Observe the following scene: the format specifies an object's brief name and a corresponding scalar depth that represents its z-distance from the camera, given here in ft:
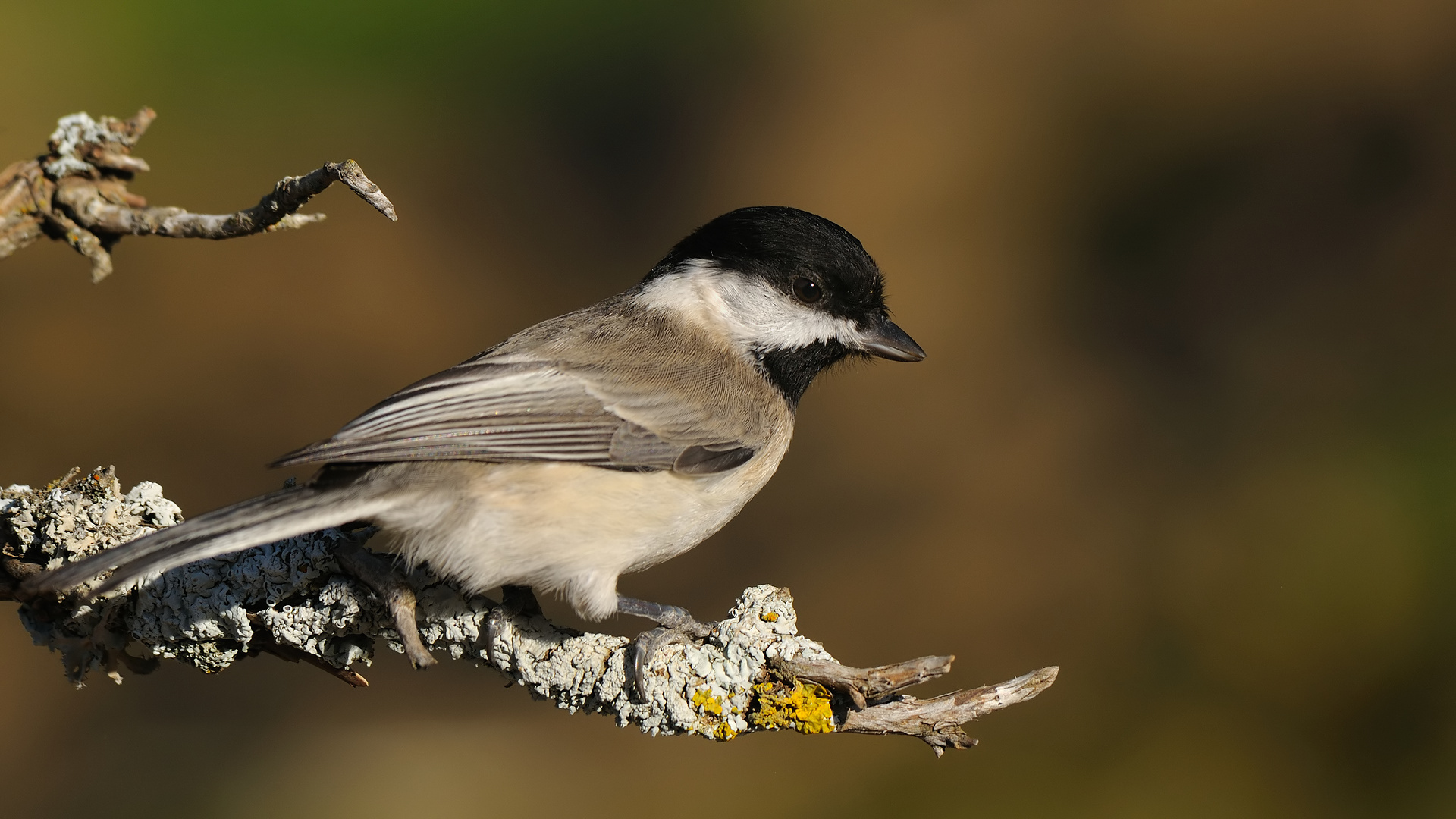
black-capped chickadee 9.79
